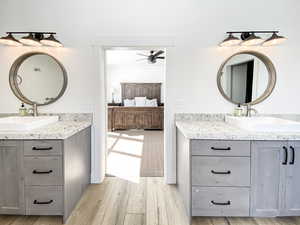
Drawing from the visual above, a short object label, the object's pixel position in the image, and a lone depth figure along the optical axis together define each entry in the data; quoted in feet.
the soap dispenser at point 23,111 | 9.28
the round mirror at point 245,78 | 9.54
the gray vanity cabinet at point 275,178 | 6.80
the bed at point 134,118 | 24.89
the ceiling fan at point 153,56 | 20.11
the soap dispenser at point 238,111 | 9.31
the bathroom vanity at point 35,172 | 6.81
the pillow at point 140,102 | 26.50
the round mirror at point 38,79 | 9.64
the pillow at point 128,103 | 26.71
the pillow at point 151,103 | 26.50
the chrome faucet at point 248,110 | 9.38
